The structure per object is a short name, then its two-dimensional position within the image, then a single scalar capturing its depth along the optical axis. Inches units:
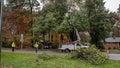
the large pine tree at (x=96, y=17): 609.0
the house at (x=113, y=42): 915.1
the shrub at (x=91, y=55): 310.8
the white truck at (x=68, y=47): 525.0
